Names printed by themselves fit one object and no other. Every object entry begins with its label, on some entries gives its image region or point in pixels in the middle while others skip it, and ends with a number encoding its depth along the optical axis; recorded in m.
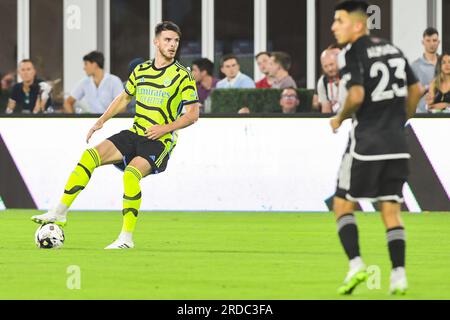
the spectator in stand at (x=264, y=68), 20.03
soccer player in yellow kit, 13.33
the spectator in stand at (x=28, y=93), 20.34
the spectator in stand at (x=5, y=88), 23.73
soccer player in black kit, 9.62
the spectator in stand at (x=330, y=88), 18.66
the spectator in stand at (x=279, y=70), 19.84
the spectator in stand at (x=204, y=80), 20.25
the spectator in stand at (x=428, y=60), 19.72
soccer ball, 13.23
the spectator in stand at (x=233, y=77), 20.11
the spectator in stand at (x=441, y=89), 18.48
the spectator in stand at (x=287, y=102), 19.05
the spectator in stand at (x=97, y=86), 19.75
